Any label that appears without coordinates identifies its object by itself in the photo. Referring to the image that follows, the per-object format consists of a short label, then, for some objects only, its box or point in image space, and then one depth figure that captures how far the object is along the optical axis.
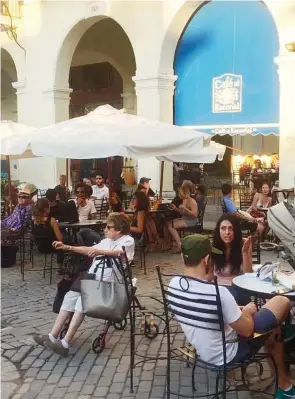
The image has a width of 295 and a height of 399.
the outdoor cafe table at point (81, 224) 8.45
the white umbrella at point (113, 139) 7.45
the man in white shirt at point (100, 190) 12.35
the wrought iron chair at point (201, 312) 3.69
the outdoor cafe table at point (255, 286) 4.12
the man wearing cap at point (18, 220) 9.21
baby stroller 4.75
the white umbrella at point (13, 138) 8.37
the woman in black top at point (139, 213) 8.67
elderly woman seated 5.10
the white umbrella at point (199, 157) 11.09
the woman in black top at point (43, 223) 8.63
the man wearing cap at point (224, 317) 3.71
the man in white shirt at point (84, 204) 9.73
